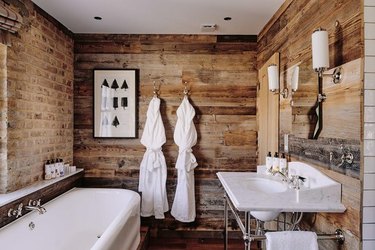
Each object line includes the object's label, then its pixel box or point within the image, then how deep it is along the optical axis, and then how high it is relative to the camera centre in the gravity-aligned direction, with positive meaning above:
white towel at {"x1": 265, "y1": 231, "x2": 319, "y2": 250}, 1.49 -0.63
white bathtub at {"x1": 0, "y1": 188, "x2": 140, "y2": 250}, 1.97 -0.86
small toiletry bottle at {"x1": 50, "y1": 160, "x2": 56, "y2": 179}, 2.74 -0.47
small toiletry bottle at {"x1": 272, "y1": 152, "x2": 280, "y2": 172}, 2.31 -0.33
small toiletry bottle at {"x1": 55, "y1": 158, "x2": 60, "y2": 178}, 2.80 -0.46
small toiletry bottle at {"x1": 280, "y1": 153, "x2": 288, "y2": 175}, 2.23 -0.35
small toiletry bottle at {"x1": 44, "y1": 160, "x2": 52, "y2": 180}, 2.69 -0.47
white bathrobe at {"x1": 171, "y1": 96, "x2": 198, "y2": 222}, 3.13 -0.47
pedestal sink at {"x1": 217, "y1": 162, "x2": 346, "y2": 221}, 1.52 -0.45
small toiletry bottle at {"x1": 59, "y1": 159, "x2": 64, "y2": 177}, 2.88 -0.47
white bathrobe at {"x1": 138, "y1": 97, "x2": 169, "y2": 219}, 3.16 -0.53
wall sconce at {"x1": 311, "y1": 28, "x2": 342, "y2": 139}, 1.56 +0.39
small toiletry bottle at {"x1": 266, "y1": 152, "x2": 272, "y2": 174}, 2.39 -0.35
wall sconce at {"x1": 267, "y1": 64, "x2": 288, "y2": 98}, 2.40 +0.39
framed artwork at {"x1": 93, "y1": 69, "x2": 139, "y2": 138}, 3.28 +0.23
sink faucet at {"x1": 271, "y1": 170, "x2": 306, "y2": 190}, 1.82 -0.39
